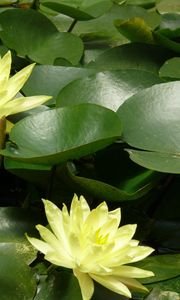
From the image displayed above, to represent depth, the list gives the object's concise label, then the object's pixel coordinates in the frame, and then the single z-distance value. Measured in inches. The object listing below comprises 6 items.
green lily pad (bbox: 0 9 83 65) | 76.4
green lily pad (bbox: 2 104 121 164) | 62.6
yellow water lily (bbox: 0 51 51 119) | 63.9
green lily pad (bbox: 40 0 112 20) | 78.3
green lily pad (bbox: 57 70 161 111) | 67.6
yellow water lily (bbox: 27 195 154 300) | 57.6
